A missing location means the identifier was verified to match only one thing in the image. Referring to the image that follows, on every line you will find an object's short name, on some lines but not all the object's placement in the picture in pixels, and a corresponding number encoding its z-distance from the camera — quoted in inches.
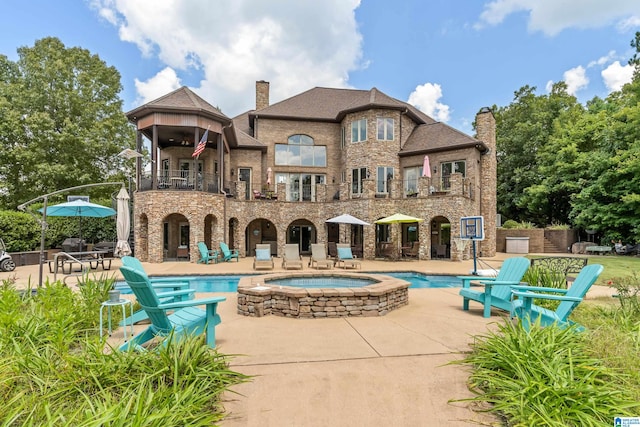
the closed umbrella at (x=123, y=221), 489.1
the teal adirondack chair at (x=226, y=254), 679.1
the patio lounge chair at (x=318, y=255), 585.3
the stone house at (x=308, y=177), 677.9
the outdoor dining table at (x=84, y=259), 500.4
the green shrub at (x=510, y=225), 1003.3
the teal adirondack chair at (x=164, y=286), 191.7
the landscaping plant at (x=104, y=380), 97.6
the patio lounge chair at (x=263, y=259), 554.3
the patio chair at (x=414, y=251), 741.9
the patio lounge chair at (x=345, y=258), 579.4
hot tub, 245.9
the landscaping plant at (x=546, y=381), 103.1
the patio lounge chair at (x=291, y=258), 547.8
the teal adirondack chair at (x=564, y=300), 181.9
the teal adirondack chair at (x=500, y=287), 245.4
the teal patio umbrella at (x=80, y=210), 499.5
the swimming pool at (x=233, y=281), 431.2
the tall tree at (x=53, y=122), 858.1
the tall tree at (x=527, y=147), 1140.5
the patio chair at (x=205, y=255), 633.6
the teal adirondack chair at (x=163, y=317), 148.3
